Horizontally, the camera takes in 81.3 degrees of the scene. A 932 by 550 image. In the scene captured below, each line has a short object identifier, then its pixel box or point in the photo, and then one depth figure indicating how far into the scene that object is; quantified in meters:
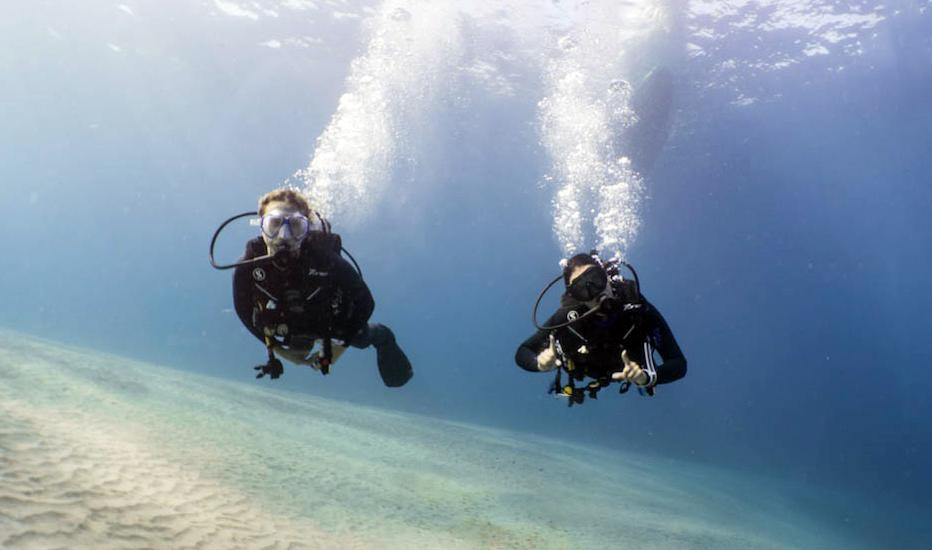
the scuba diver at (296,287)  4.58
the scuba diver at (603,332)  4.34
